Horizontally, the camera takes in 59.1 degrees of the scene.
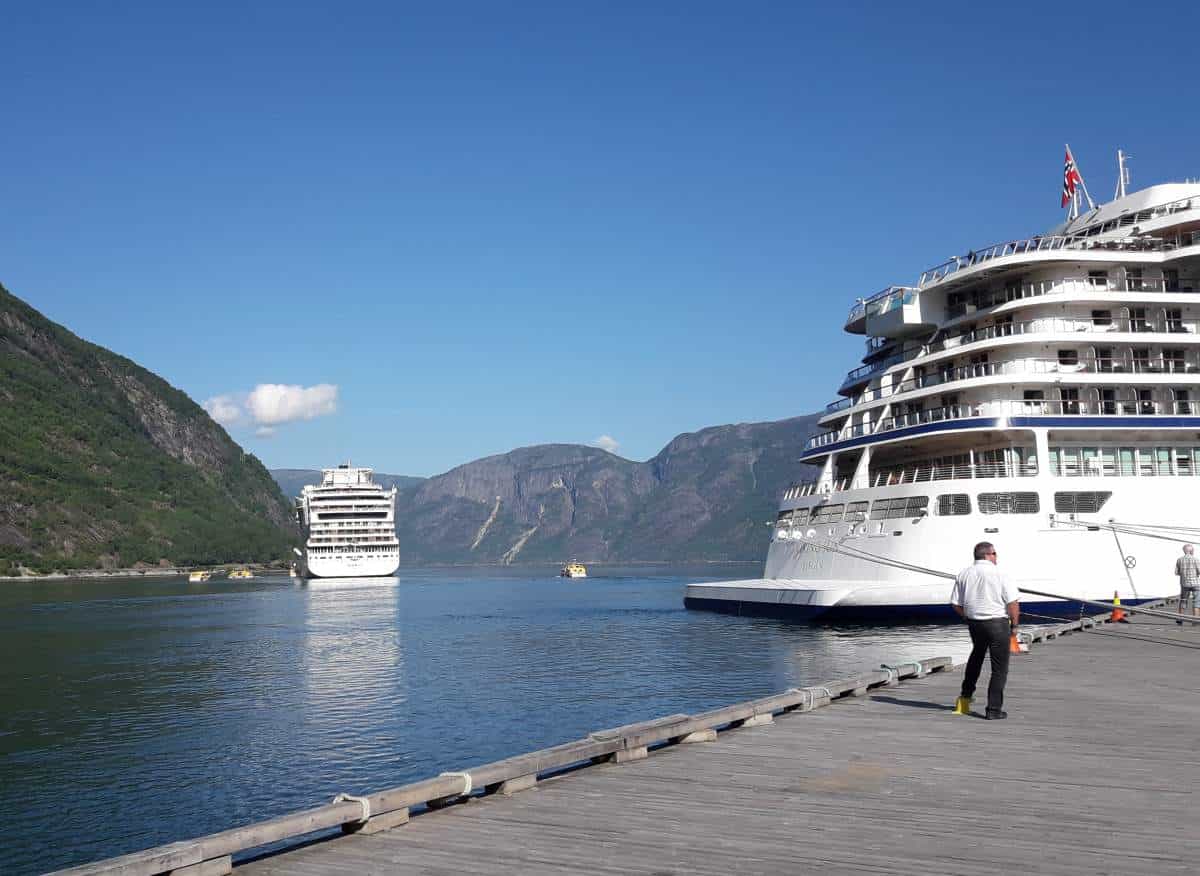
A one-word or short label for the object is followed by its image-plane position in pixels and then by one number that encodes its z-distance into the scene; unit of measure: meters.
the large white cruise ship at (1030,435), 39.16
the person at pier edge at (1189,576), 30.86
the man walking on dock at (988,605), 14.58
